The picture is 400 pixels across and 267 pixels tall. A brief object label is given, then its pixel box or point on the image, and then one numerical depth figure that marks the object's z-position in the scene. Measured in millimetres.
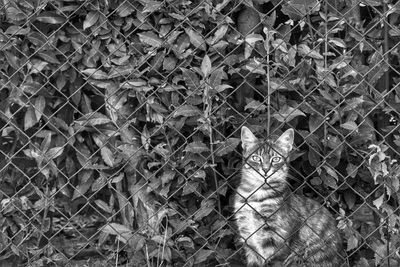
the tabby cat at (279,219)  4852
